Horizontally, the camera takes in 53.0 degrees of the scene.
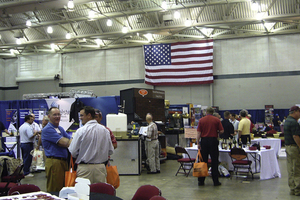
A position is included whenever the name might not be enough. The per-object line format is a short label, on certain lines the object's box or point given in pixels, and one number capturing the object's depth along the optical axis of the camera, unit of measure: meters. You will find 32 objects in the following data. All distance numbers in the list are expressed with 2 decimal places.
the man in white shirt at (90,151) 3.46
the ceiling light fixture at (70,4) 10.41
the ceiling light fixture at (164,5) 12.30
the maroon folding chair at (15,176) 4.96
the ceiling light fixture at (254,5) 11.78
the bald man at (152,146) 8.06
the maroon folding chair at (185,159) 7.29
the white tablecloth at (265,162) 6.82
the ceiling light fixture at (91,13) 13.24
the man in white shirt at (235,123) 8.97
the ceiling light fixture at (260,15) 13.34
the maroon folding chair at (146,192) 2.97
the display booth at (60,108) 10.27
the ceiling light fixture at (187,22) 14.03
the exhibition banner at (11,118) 10.33
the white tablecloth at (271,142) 9.27
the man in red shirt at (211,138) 6.24
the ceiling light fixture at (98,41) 18.05
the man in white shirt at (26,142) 7.91
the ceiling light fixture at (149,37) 16.92
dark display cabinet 9.98
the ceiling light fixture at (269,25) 15.27
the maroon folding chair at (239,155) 6.64
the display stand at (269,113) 15.24
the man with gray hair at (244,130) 7.98
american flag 16.27
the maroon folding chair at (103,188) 3.04
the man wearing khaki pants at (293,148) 5.22
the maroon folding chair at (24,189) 3.00
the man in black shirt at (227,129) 8.22
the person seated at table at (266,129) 13.24
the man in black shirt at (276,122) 15.06
